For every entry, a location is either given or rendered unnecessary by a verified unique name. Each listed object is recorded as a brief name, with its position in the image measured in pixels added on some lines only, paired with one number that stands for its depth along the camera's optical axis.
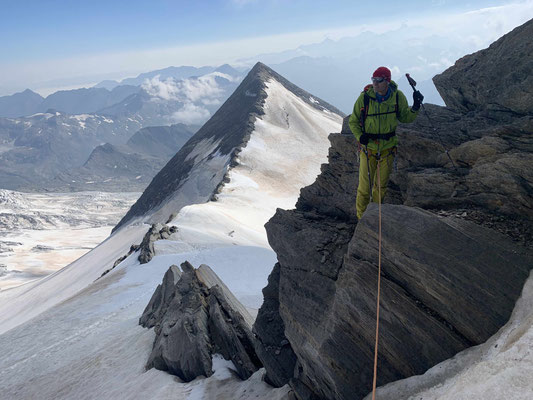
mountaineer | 11.08
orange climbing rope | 8.59
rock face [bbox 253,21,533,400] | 8.13
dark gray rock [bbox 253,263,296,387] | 12.70
